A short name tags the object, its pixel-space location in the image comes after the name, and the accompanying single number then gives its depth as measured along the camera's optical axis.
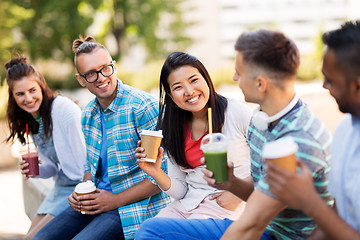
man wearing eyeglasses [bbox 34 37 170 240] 3.14
